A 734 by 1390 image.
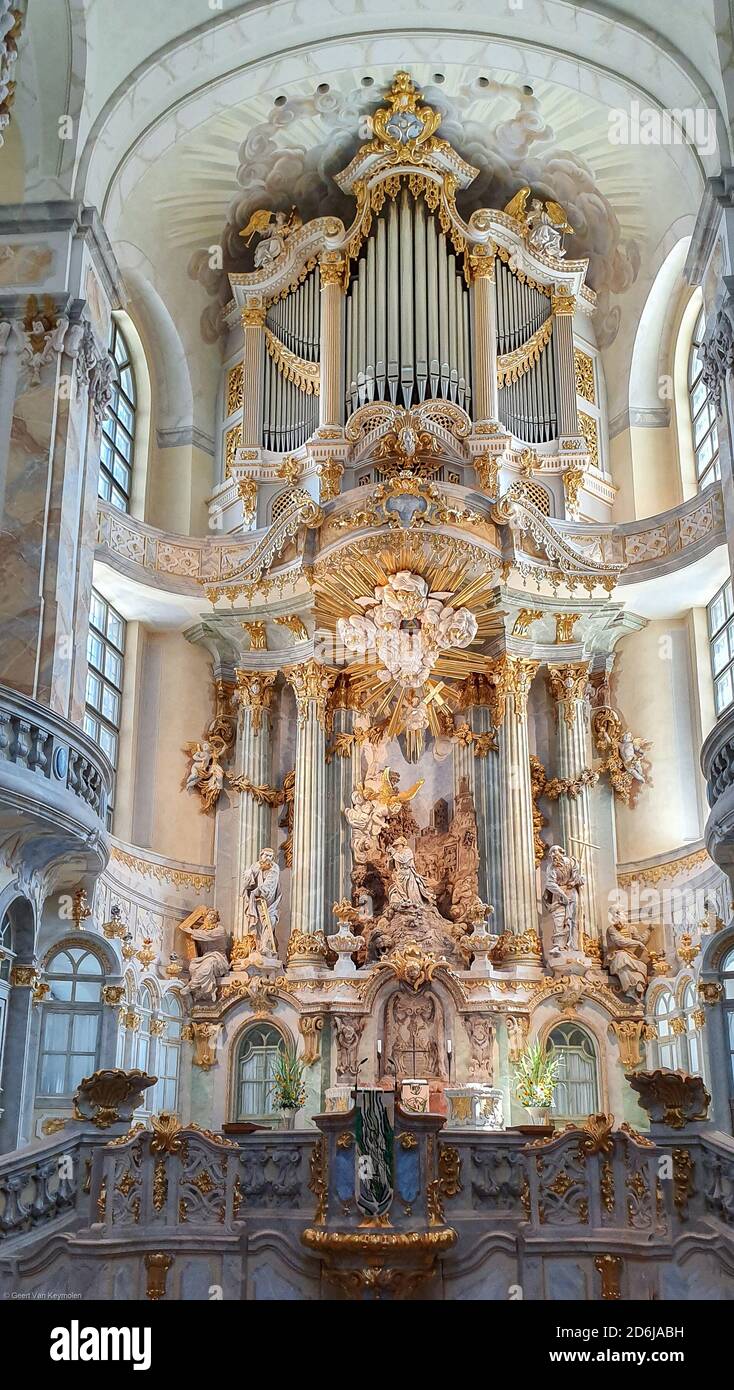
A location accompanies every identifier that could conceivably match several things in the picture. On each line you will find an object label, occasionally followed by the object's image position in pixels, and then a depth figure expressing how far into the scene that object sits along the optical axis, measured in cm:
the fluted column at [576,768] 2095
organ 2230
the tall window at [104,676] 2077
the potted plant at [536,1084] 1858
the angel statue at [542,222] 2344
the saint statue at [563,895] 2039
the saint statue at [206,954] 2027
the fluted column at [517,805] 2039
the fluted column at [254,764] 2147
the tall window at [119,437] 2180
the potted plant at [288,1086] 1761
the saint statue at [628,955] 1989
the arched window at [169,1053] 1970
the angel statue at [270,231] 2377
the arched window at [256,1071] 1994
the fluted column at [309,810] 2047
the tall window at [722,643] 2058
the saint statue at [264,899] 2055
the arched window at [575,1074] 1970
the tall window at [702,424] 2120
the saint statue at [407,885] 2028
